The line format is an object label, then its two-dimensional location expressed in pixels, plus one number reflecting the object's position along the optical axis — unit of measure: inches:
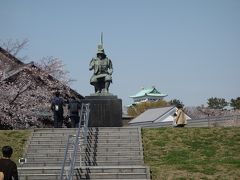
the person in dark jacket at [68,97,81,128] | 748.6
